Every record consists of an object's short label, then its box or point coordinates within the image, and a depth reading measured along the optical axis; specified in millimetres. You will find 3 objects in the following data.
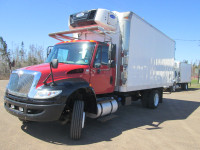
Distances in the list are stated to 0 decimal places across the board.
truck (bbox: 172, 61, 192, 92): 21197
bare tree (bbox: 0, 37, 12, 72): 37156
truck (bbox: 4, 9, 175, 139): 3932
